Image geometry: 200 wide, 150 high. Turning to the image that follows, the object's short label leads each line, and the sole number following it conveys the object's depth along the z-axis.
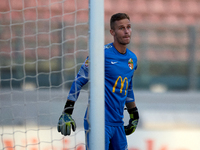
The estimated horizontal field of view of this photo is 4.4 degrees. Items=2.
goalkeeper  20.50
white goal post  20.39
